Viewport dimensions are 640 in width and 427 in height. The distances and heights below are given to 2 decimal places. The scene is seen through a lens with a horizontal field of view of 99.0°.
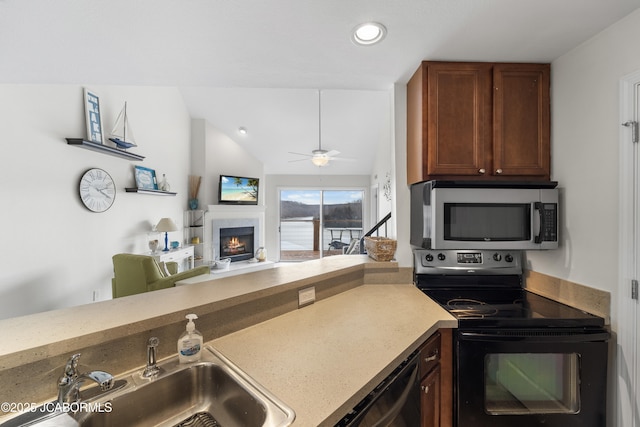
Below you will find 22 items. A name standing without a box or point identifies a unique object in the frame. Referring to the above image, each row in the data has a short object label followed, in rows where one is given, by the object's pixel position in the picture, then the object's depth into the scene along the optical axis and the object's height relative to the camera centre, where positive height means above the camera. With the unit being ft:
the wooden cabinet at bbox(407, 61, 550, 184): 5.34 +1.86
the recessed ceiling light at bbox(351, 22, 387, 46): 4.10 +2.83
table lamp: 13.39 -0.60
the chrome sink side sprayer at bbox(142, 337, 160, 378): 2.79 -1.53
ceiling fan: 14.66 +3.14
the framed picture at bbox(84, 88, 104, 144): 10.08 +3.65
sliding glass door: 23.53 -0.68
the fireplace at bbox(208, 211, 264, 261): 17.85 -0.76
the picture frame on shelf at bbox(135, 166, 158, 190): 12.79 +1.69
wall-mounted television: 18.45 +1.66
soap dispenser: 2.99 -1.45
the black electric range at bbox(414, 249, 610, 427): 4.10 -2.37
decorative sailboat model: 11.17 +3.35
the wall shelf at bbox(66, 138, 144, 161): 9.29 +2.45
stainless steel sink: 2.40 -1.80
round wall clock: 10.01 +0.89
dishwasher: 2.70 -2.08
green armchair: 9.18 -2.17
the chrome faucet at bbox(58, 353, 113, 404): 2.25 -1.40
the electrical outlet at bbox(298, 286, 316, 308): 4.66 -1.43
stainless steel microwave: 5.08 +0.00
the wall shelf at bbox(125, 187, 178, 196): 12.13 +1.04
